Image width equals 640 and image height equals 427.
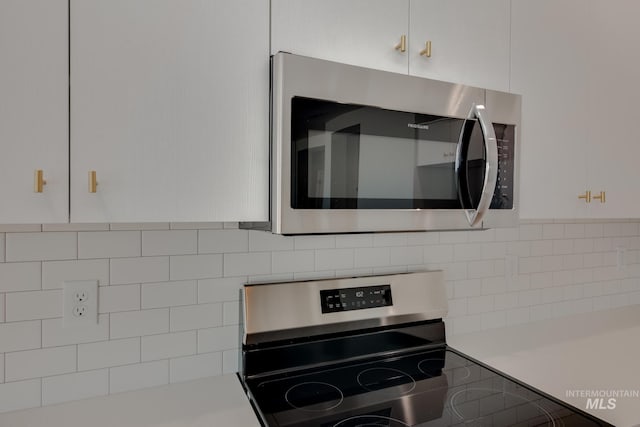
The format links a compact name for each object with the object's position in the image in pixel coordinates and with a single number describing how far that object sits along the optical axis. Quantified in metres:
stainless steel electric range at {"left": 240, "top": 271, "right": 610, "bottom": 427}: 1.00
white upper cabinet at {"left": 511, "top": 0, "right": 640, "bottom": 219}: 1.30
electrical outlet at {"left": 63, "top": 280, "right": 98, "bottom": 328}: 1.03
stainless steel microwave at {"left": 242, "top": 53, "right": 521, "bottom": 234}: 0.91
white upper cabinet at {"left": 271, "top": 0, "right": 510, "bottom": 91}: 0.97
